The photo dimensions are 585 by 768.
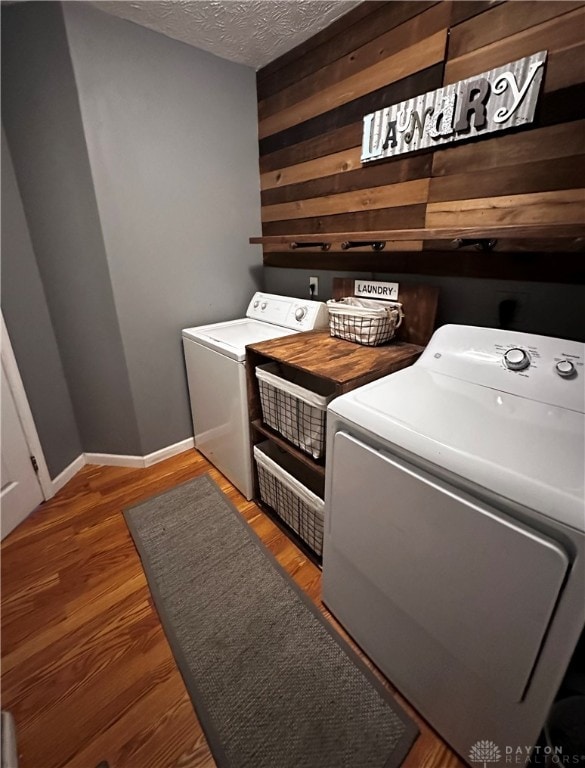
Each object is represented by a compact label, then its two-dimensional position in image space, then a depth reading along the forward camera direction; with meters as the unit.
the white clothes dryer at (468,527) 0.65
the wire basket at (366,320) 1.45
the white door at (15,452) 1.64
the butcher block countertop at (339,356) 1.20
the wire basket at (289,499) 1.41
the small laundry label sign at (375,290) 1.58
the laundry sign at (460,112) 1.09
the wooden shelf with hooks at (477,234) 1.00
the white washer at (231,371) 1.70
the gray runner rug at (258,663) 0.97
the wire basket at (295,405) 1.29
